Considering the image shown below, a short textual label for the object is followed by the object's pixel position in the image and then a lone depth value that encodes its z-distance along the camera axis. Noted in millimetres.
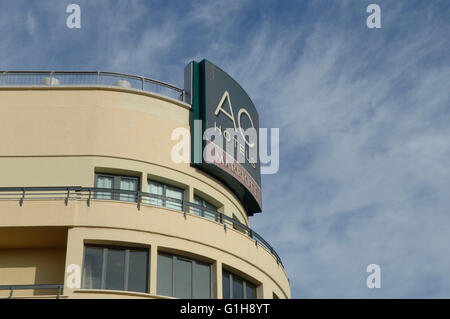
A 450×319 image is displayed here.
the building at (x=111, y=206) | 28656
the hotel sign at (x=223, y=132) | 35031
